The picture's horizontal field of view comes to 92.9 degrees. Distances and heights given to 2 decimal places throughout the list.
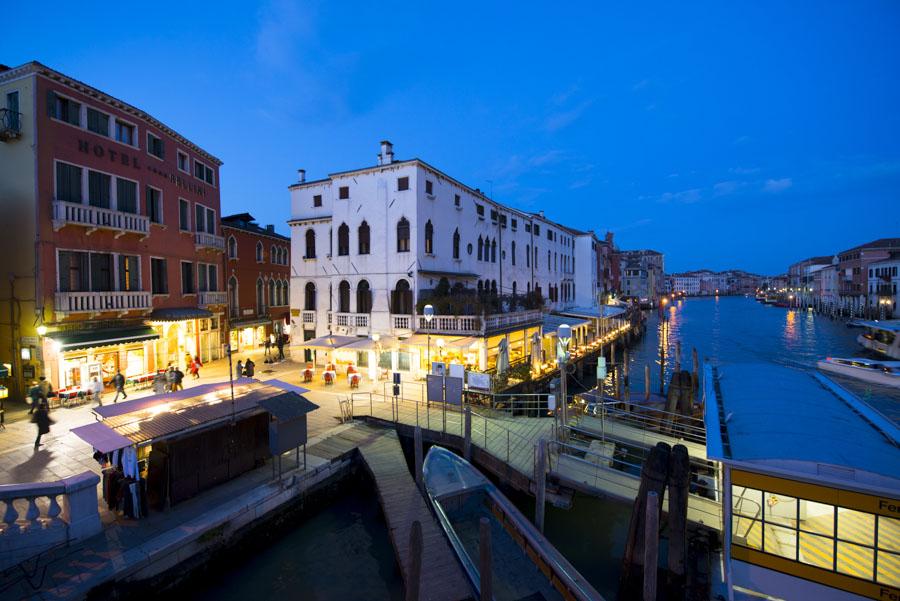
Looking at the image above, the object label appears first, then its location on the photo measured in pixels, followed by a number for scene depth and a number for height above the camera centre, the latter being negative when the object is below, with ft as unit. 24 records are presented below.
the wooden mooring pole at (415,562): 20.43 -12.93
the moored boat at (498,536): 26.86 -17.69
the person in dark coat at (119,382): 55.47 -11.05
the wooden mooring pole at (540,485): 30.99 -14.23
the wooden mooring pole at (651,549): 23.21 -13.97
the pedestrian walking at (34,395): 43.98 -10.18
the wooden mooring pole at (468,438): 40.98 -14.01
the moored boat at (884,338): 107.96 -13.63
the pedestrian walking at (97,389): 54.08 -11.83
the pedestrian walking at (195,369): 70.85 -12.15
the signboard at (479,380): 56.65 -11.55
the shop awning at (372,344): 69.92 -8.20
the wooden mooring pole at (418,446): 38.93 -13.92
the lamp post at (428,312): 61.72 -2.65
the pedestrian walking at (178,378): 57.88 -11.15
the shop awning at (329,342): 71.72 -8.03
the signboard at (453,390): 49.96 -11.33
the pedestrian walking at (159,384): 58.67 -12.11
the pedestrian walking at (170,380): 58.03 -11.48
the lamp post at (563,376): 42.34 -8.92
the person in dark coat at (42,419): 39.37 -11.27
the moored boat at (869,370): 64.91 -12.86
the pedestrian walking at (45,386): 48.55 -10.22
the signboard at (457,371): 57.67 -10.39
